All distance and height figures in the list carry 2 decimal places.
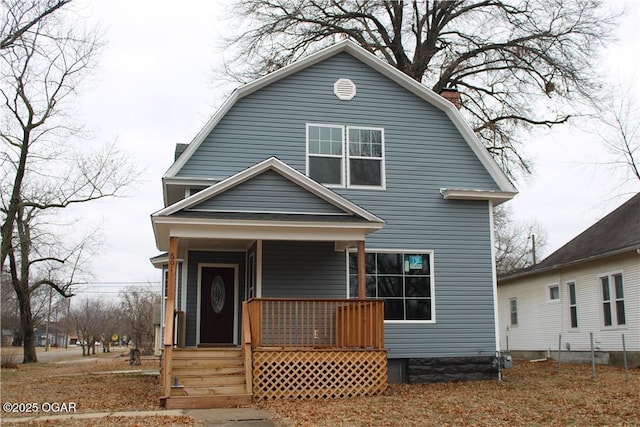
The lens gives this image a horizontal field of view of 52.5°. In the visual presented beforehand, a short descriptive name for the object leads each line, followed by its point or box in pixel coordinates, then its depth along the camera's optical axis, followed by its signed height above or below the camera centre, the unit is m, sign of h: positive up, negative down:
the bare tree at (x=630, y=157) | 23.02 +5.41
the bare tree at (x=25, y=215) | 25.45 +4.26
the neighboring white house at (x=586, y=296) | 17.23 +0.47
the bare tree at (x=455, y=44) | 22.55 +10.01
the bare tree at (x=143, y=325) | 39.06 -0.59
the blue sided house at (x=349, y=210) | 13.03 +2.16
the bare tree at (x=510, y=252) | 45.09 +4.41
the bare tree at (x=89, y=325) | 52.17 -0.77
